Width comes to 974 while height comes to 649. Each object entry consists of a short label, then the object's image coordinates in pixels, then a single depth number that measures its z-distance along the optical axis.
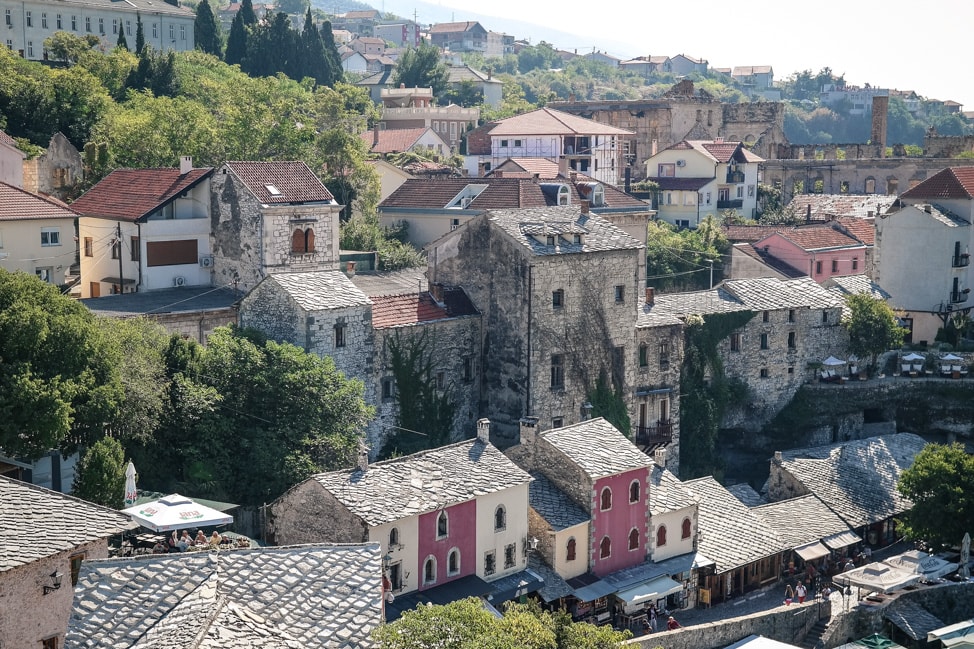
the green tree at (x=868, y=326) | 66.06
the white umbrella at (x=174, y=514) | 36.44
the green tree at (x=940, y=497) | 51.56
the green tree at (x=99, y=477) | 38.84
